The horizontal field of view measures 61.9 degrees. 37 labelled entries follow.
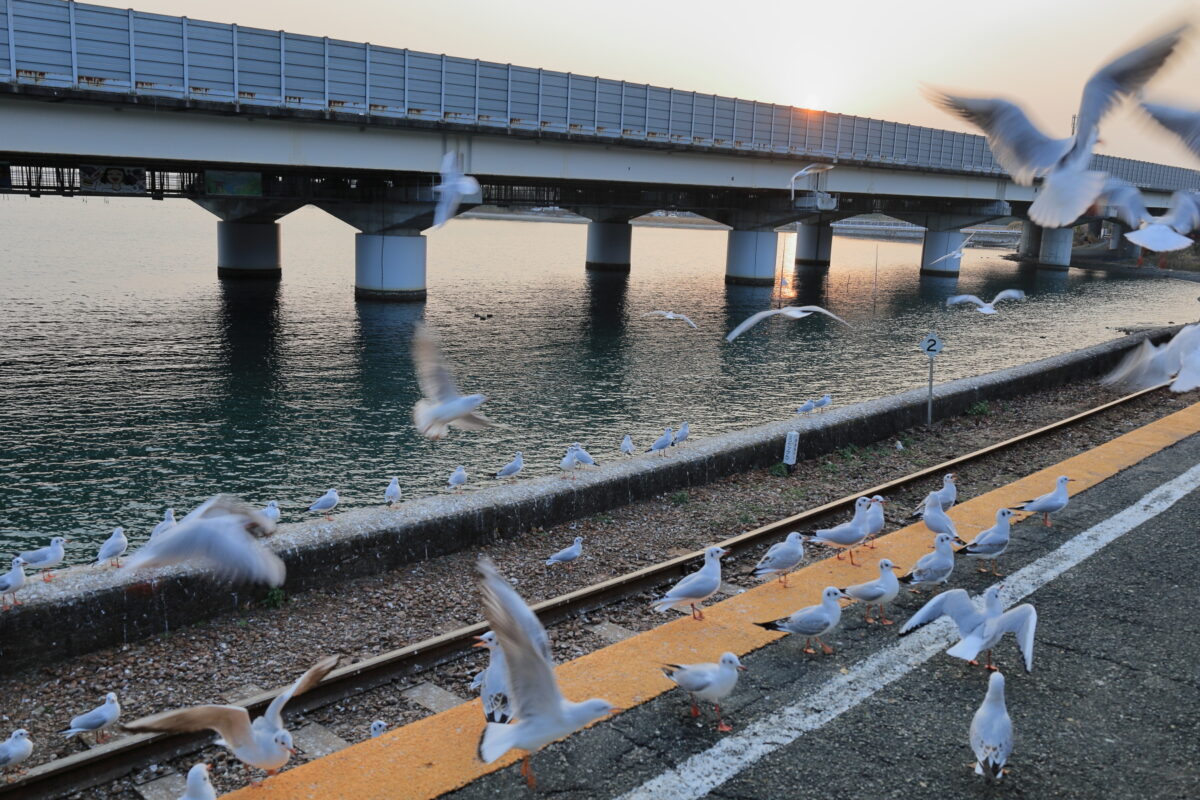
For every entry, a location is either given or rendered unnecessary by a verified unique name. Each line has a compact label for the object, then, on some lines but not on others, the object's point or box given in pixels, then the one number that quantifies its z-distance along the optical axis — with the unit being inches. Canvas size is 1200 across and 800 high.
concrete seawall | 319.6
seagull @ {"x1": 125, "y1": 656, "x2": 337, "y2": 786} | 210.4
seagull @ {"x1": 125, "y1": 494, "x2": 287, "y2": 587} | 289.7
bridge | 1091.9
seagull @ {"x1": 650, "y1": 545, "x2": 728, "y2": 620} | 334.0
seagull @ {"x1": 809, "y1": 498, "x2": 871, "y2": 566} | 394.3
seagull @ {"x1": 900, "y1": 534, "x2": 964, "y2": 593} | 358.3
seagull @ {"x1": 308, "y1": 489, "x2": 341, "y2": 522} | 512.7
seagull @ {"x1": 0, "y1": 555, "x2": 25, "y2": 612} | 325.4
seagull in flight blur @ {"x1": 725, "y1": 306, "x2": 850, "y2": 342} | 658.2
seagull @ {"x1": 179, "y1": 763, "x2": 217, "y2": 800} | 215.5
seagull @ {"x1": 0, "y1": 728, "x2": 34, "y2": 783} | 244.4
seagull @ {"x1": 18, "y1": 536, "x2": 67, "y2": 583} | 403.5
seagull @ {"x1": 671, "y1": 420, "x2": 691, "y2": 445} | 641.6
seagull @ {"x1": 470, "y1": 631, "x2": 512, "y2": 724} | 256.5
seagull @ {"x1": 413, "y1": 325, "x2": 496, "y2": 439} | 393.4
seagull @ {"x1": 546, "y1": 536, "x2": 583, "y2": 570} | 405.3
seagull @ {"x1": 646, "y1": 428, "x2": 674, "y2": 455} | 609.6
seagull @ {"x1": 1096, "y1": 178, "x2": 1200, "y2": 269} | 339.6
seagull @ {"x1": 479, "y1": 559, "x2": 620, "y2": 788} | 210.5
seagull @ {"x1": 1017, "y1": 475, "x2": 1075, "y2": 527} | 445.7
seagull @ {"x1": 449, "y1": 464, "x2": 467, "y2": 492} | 553.6
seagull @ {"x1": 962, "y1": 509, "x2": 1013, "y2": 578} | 390.0
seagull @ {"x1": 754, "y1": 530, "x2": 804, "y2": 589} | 370.6
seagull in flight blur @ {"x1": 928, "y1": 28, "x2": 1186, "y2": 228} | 330.3
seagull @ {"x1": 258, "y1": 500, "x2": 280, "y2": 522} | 467.0
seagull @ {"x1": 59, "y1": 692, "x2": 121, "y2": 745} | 263.4
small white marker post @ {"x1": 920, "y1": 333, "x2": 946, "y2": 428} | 705.6
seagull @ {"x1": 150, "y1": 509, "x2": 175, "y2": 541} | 407.4
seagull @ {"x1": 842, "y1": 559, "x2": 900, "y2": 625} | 340.5
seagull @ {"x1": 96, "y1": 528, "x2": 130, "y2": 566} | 426.9
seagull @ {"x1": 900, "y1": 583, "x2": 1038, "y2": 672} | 297.4
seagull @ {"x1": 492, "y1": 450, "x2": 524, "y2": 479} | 588.1
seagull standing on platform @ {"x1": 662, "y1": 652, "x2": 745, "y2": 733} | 266.7
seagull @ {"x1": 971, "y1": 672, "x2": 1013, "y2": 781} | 245.4
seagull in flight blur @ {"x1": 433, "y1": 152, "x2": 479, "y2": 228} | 468.4
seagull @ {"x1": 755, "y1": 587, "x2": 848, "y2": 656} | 311.7
